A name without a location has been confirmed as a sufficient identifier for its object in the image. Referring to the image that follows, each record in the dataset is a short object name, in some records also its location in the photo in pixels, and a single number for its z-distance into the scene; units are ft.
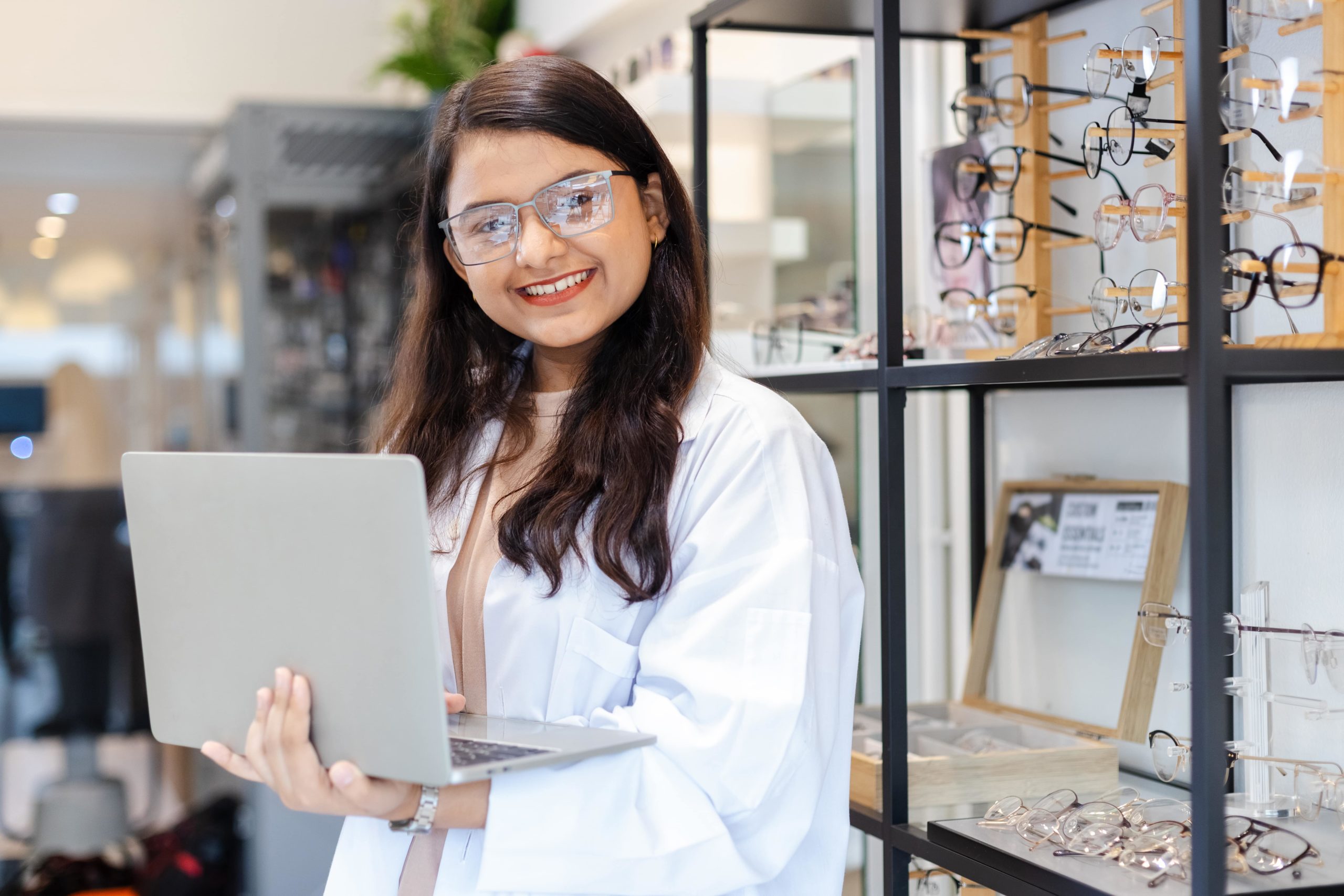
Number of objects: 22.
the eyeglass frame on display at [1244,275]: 4.12
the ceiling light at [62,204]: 15.70
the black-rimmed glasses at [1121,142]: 4.97
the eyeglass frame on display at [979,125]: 6.25
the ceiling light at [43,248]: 15.94
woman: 3.74
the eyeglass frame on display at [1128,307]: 4.78
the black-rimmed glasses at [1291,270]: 4.16
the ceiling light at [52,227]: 15.89
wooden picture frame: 5.50
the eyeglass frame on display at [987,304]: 6.22
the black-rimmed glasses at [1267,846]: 4.03
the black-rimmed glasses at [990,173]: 6.08
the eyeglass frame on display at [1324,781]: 4.52
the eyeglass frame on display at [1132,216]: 4.69
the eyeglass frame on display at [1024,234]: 5.97
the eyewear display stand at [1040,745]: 5.35
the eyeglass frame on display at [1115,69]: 4.84
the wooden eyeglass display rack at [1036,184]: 6.02
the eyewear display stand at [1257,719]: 4.68
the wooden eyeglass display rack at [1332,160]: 4.25
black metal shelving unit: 3.62
